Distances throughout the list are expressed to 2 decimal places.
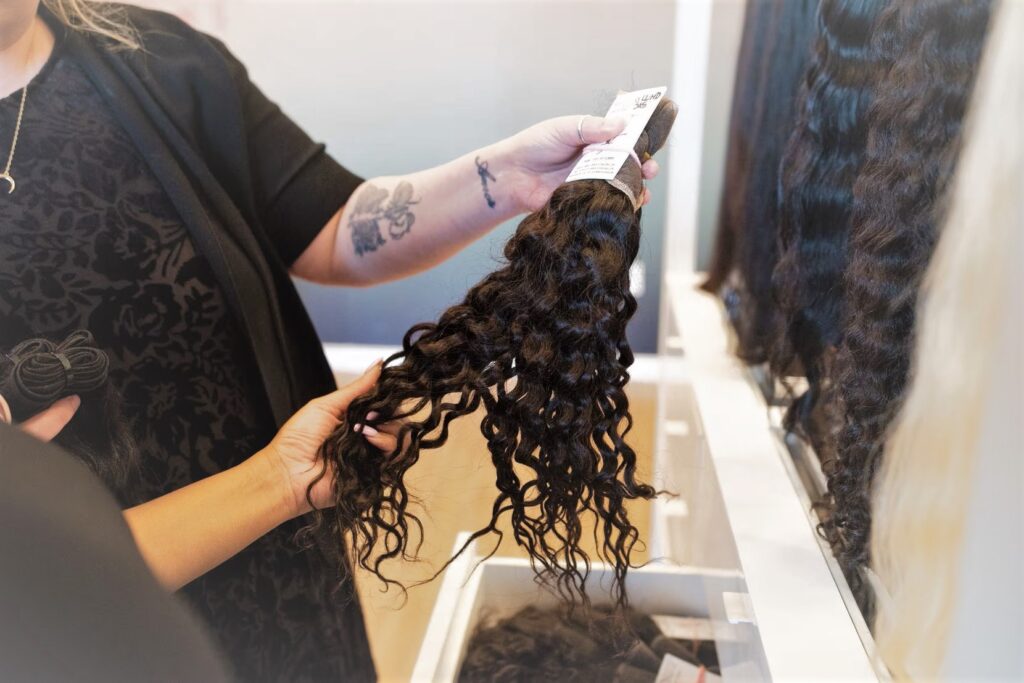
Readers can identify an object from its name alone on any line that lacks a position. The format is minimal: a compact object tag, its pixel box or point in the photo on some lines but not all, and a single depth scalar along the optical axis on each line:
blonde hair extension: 0.44
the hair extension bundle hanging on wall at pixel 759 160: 0.88
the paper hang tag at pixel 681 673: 0.74
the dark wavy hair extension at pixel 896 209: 0.51
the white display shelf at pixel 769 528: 0.61
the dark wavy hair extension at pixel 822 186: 0.63
